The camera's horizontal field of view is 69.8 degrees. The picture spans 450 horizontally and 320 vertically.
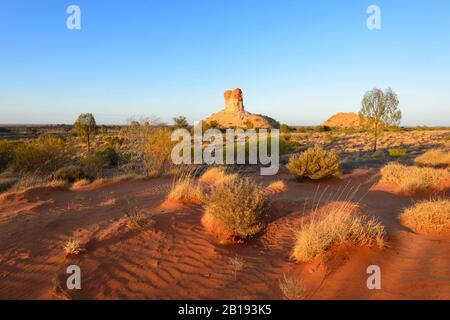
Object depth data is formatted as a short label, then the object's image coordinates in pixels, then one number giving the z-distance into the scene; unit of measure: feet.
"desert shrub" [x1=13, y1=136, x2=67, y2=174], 47.19
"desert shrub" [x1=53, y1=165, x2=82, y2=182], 43.53
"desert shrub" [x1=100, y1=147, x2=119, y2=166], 65.36
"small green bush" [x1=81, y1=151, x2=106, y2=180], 47.85
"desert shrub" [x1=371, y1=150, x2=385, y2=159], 66.32
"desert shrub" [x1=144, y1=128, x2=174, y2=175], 46.78
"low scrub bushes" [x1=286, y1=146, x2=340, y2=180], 39.50
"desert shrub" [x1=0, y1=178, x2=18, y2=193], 35.93
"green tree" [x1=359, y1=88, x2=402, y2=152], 67.67
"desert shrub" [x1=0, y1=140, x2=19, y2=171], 50.78
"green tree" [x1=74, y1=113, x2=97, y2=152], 89.10
